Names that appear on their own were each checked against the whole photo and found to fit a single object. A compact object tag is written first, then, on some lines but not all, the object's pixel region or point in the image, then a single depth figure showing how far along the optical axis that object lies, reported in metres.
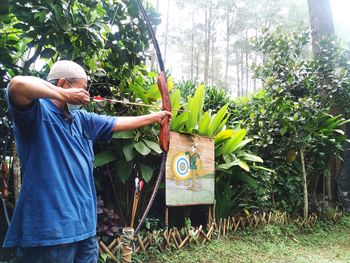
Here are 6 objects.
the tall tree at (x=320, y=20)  5.50
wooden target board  2.99
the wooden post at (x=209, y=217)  3.35
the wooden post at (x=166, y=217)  2.90
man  1.13
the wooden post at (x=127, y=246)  2.19
